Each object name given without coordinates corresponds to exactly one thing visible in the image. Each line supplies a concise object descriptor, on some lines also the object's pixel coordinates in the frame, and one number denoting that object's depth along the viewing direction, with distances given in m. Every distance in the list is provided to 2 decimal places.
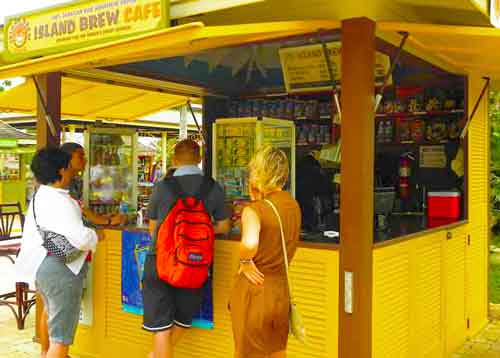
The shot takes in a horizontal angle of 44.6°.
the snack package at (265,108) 7.39
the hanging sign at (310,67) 5.27
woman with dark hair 3.75
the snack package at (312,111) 7.18
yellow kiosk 3.51
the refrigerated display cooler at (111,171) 5.47
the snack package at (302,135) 7.17
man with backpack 3.67
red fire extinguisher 6.34
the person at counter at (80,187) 4.52
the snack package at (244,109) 7.54
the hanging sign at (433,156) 6.25
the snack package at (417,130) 6.43
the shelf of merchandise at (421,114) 6.09
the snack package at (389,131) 6.67
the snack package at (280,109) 7.34
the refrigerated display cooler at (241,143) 5.20
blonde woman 3.00
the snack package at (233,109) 7.63
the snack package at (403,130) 6.54
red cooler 5.51
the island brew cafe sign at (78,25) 3.77
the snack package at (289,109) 7.28
